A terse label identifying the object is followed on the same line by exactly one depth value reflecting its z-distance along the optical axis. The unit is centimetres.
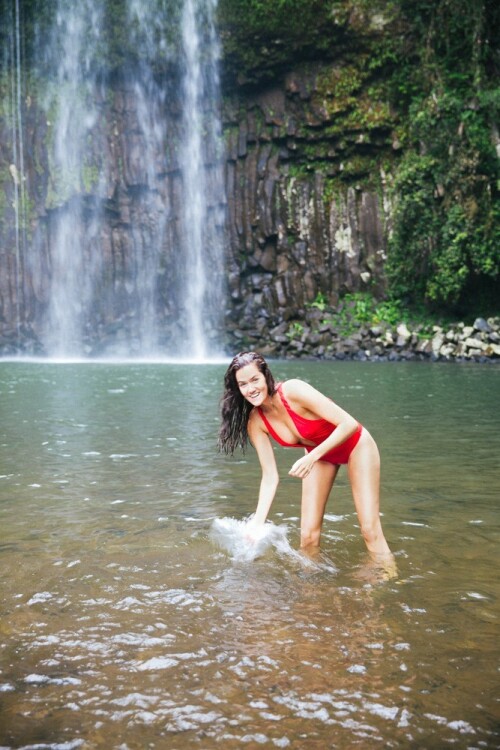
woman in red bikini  391
